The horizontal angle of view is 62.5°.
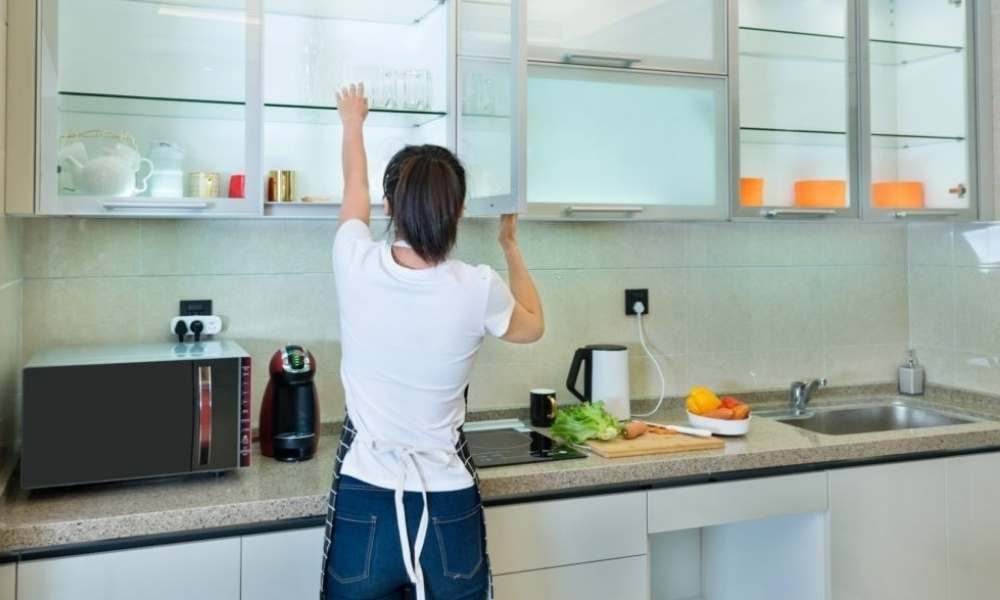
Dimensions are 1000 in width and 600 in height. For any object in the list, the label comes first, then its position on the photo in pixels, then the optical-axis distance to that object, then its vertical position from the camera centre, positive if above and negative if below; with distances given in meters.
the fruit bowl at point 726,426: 2.33 -0.31
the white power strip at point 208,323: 2.23 -0.02
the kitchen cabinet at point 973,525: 2.40 -0.61
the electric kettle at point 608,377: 2.52 -0.19
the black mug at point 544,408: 2.48 -0.28
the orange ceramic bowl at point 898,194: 2.66 +0.40
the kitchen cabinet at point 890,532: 2.28 -0.61
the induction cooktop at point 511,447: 2.06 -0.35
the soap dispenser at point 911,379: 3.00 -0.23
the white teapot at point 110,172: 1.89 +0.33
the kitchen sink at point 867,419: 2.79 -0.35
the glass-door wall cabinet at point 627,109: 2.33 +0.61
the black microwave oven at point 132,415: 1.68 -0.22
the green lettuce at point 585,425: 2.22 -0.30
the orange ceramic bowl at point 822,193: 2.62 +0.39
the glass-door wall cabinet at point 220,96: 1.88 +0.54
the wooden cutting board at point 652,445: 2.11 -0.34
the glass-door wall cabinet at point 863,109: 2.60 +0.67
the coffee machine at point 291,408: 2.02 -0.23
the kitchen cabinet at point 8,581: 1.55 -0.51
